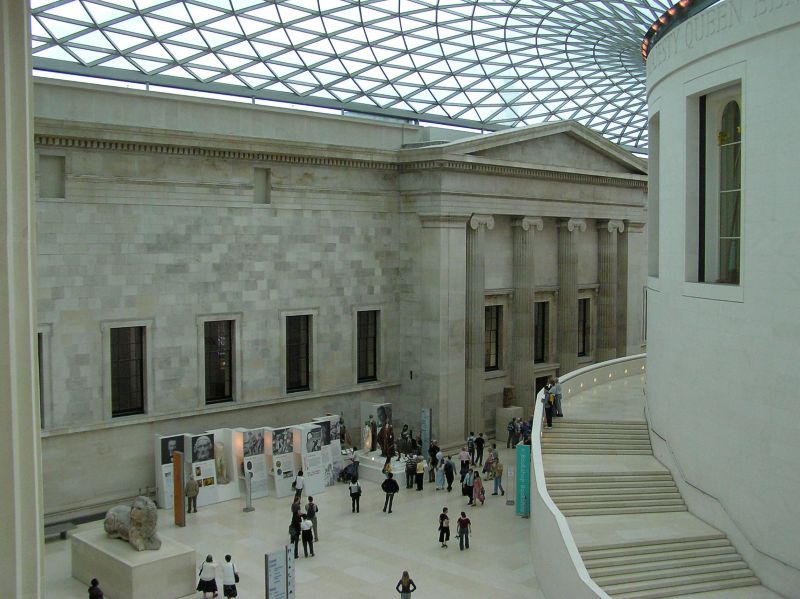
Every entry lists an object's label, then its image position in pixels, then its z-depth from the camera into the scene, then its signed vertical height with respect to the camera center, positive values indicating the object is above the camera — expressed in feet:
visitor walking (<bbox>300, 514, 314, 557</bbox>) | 72.95 -22.77
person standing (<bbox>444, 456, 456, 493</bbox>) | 93.56 -22.52
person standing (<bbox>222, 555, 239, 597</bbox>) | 62.03 -22.66
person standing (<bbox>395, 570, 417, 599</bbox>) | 60.85 -22.75
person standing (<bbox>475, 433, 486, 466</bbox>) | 104.73 -22.54
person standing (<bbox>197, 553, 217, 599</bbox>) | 63.05 -22.87
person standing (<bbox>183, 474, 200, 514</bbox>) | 85.39 -22.34
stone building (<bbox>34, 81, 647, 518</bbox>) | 86.58 -0.67
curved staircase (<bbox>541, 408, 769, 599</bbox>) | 63.10 -21.40
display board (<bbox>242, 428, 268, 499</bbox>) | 91.86 -20.90
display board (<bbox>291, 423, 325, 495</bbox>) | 93.71 -20.78
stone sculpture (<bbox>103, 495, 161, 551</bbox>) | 65.31 -19.74
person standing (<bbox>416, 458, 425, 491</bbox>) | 94.12 -22.83
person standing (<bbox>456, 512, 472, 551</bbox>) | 74.74 -23.21
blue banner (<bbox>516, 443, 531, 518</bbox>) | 84.07 -21.30
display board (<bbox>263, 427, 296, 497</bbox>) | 92.17 -21.09
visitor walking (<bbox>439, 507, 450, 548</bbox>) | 74.90 -22.83
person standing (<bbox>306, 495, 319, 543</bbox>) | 76.23 -21.87
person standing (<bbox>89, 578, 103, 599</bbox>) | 57.31 -21.64
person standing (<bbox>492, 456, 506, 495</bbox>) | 92.79 -22.93
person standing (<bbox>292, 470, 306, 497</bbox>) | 84.41 -22.41
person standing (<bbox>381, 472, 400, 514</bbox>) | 85.92 -22.38
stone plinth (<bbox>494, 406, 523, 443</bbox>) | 121.70 -22.09
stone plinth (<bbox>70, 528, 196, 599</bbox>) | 62.64 -22.51
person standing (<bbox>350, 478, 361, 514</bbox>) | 86.02 -23.06
